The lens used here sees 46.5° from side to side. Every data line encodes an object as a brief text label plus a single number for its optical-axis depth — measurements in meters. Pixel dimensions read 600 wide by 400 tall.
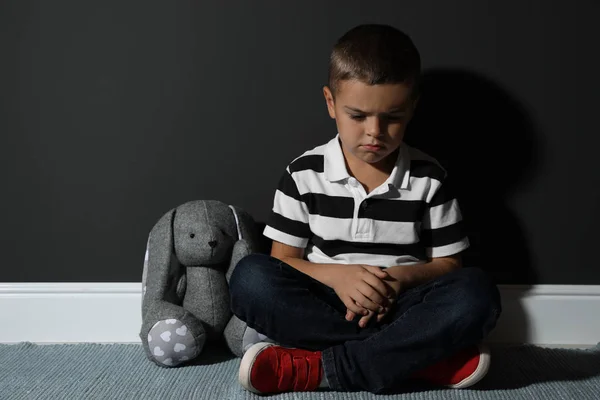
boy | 1.23
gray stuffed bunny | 1.42
